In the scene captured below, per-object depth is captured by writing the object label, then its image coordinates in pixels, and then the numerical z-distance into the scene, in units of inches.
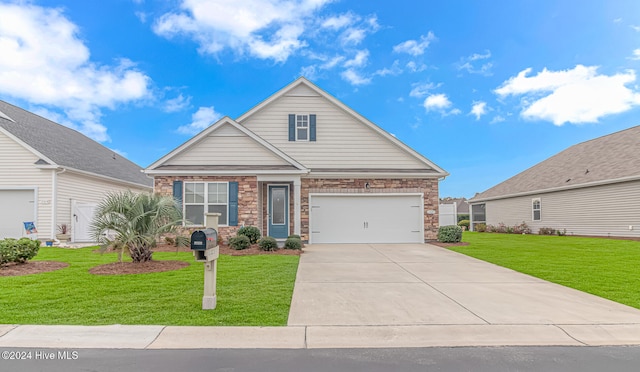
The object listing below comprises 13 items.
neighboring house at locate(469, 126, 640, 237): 680.4
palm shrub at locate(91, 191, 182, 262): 335.3
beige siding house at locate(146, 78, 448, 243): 553.3
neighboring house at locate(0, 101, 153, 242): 577.0
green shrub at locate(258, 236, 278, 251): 480.1
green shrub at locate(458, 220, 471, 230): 1323.8
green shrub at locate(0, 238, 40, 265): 330.4
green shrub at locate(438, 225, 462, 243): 599.8
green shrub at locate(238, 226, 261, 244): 516.7
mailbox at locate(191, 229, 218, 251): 204.7
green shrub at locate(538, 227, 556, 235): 842.8
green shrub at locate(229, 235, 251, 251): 483.8
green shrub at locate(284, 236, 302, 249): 494.0
